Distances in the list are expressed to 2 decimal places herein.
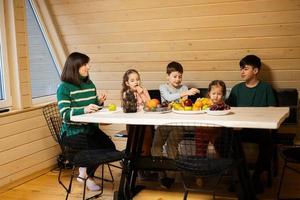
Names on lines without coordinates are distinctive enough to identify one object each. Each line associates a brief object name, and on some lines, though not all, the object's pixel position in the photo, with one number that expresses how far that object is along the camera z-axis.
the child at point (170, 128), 3.26
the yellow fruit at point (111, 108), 3.23
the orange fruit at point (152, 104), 3.11
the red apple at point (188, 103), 3.01
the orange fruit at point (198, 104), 2.99
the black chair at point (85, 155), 3.00
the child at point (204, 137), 2.96
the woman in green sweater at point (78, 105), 3.30
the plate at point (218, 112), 2.81
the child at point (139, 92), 3.72
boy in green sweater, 3.40
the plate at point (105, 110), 3.20
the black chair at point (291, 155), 2.93
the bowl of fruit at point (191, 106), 2.96
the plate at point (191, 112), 2.93
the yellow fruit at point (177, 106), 3.03
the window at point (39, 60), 4.34
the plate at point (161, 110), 3.09
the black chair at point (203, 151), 2.64
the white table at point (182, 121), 2.58
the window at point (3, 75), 3.74
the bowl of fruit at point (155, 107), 3.10
